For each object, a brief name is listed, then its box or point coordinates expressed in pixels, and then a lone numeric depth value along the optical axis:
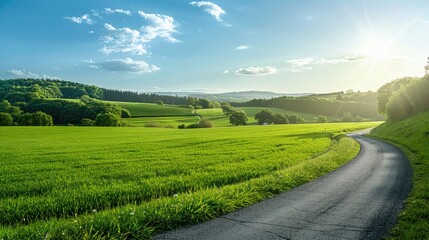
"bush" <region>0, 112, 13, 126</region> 100.94
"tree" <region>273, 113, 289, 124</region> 144.38
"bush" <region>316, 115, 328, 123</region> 149.00
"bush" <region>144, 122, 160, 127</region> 121.24
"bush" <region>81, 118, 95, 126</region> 118.00
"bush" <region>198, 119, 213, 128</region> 119.81
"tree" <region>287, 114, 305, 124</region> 149.26
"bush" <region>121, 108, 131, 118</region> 150.38
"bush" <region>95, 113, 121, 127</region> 118.06
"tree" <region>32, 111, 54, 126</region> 107.69
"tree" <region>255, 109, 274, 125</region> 144.25
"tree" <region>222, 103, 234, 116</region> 159.82
